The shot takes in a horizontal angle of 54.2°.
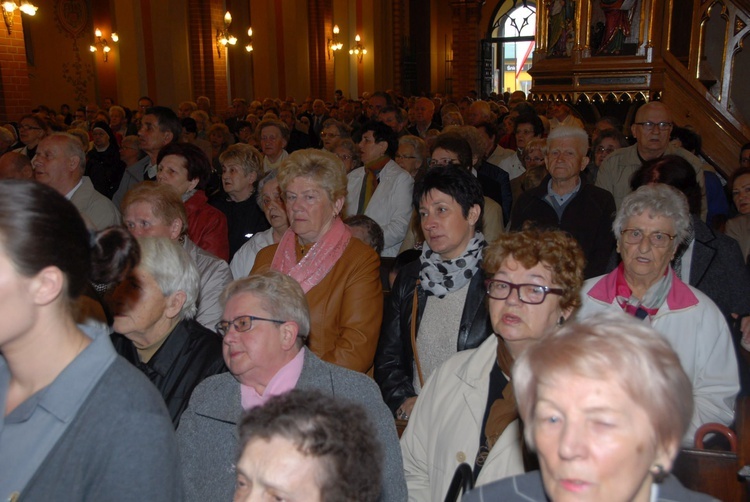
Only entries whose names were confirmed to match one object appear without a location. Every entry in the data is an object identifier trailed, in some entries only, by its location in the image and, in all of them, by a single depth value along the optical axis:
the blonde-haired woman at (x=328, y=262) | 3.41
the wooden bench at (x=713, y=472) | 2.41
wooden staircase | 8.98
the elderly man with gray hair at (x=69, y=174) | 4.91
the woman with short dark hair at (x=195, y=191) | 4.89
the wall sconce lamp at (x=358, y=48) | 25.19
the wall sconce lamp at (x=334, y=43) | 23.58
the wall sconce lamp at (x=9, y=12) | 11.11
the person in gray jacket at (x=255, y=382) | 2.43
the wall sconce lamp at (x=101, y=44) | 23.88
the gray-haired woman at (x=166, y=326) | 2.87
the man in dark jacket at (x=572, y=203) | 4.70
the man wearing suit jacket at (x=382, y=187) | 5.95
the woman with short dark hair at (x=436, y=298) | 3.29
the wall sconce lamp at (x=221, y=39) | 18.47
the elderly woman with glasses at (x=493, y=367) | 2.52
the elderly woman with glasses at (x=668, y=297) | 3.01
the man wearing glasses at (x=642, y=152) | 5.52
